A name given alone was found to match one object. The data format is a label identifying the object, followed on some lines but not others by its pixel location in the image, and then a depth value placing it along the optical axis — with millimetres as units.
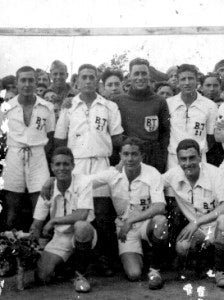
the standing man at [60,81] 7449
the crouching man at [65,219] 5410
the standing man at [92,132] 6062
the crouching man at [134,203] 5648
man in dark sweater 6312
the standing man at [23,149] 6152
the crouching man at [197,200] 5555
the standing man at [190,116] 6355
